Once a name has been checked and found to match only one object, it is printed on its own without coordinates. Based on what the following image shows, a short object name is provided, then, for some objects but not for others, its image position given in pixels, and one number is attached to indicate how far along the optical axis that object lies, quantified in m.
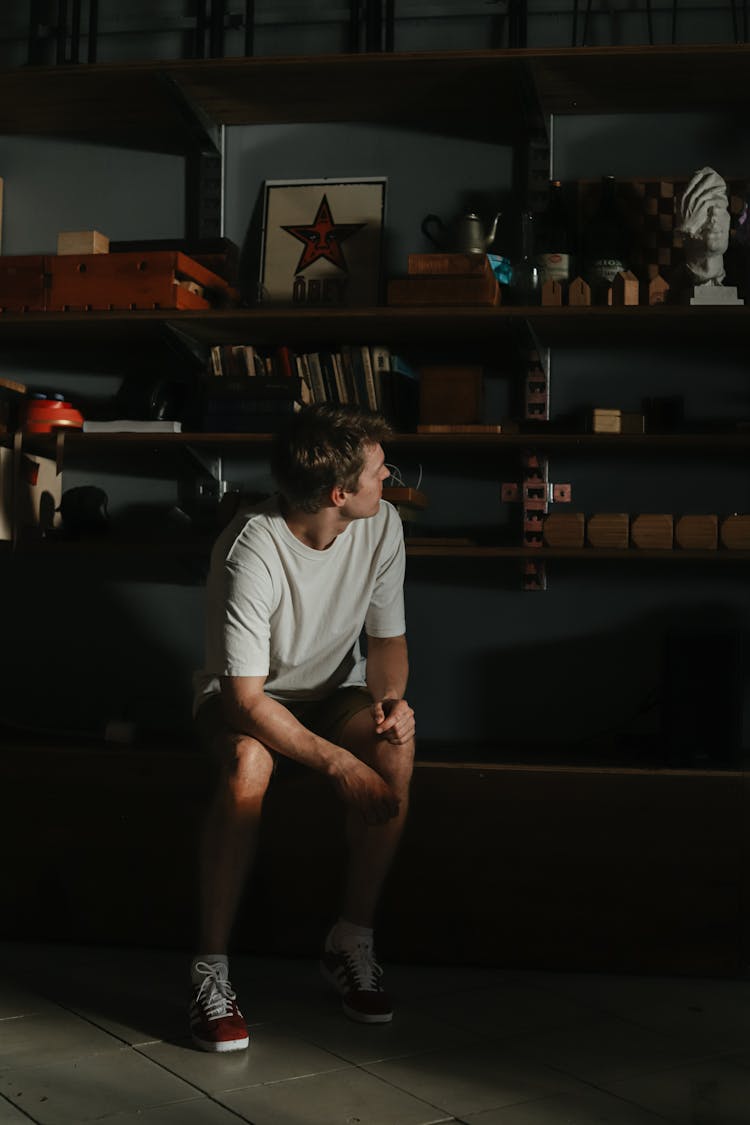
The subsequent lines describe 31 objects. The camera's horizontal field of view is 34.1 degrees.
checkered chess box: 3.27
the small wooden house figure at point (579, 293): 3.06
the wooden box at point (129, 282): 3.16
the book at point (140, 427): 3.24
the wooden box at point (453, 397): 3.18
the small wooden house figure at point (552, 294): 3.07
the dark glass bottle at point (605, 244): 3.16
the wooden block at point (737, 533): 3.04
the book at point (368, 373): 3.21
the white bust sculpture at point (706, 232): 3.03
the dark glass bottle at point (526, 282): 3.11
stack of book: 3.08
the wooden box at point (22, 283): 3.26
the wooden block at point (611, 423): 3.12
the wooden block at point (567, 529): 3.12
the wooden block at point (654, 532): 3.08
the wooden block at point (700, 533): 3.06
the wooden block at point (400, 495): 3.12
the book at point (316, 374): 3.23
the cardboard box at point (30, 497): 3.28
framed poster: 3.39
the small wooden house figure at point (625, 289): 3.03
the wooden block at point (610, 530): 3.10
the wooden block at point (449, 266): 3.08
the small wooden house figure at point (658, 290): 3.04
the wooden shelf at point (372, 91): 3.06
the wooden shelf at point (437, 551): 3.07
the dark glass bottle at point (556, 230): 3.27
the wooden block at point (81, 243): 3.30
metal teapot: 3.19
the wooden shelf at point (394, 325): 3.05
